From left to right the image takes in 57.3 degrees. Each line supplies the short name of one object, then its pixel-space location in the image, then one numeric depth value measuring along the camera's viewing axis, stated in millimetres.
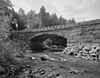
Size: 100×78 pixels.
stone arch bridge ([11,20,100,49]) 15867
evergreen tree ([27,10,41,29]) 46109
